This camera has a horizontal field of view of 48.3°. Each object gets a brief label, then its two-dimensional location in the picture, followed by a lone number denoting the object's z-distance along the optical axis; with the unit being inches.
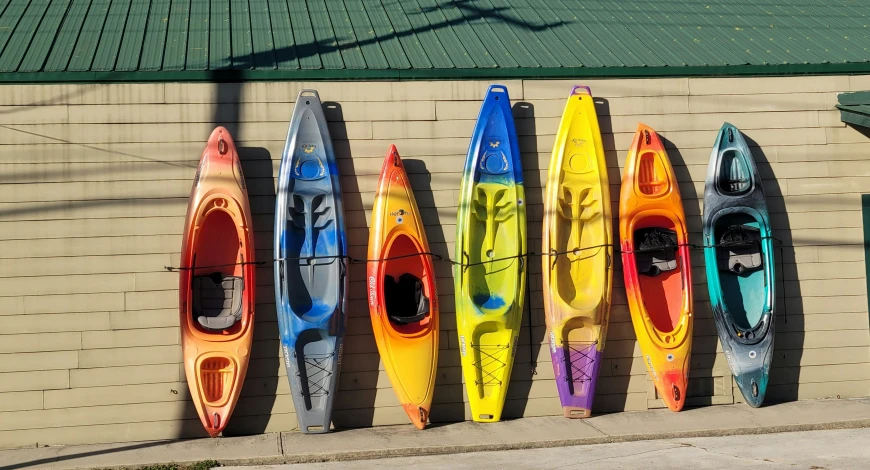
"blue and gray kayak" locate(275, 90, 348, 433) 329.1
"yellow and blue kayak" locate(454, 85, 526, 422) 341.7
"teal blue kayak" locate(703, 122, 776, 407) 353.4
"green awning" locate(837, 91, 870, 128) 362.6
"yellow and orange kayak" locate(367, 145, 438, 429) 335.0
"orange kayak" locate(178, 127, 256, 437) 324.5
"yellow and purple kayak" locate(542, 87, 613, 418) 345.7
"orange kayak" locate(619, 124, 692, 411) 350.0
